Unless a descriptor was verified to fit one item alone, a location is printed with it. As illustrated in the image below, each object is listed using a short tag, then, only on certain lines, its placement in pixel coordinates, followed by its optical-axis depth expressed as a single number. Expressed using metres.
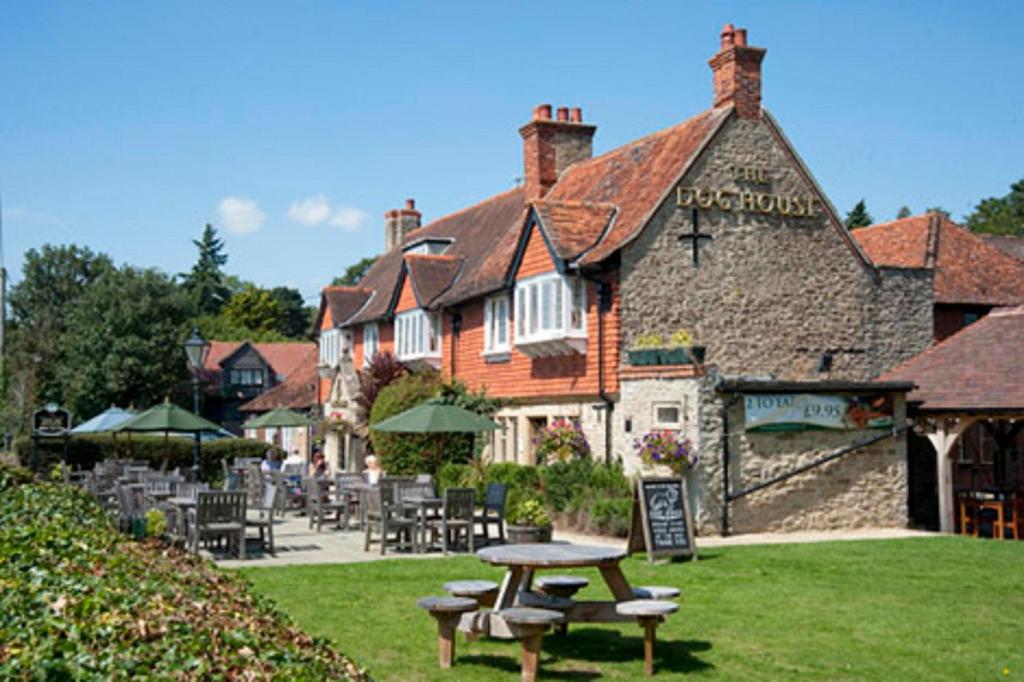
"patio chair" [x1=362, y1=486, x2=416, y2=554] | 17.14
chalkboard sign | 15.73
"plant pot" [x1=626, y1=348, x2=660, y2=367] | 21.08
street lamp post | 23.11
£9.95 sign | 20.42
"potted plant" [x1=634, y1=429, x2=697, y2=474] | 19.80
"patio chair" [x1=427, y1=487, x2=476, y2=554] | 17.31
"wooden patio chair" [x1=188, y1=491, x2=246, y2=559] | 16.25
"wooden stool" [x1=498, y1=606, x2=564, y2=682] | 8.77
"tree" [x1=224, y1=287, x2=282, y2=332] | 98.25
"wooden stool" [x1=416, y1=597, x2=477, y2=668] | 9.33
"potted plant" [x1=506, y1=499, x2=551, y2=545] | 15.77
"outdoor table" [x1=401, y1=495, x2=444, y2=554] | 17.30
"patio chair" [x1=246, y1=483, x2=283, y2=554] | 17.16
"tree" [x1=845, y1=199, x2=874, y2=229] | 69.62
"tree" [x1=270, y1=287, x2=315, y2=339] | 107.81
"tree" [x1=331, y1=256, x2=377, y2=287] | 100.00
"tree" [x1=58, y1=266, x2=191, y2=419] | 60.62
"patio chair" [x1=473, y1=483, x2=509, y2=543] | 18.02
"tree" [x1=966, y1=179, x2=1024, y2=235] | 85.00
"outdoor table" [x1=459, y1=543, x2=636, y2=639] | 9.66
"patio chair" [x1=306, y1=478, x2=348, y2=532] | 20.85
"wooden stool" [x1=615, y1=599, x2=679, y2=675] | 9.31
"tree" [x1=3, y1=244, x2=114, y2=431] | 65.12
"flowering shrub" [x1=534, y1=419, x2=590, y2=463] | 23.66
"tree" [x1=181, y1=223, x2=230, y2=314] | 104.50
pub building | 20.53
